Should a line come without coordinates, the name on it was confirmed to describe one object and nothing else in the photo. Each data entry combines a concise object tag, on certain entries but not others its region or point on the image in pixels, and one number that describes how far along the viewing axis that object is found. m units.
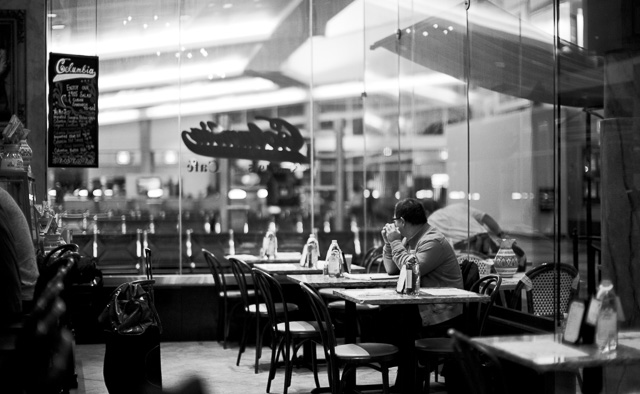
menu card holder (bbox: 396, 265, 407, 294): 5.66
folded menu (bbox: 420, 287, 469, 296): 5.58
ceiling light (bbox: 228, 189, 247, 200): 10.58
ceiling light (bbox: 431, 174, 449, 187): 9.94
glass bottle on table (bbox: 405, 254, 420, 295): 5.62
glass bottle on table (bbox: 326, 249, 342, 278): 7.08
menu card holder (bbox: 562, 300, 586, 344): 3.71
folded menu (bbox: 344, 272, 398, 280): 6.84
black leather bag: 5.89
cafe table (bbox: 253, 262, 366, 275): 7.94
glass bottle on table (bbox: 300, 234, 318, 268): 8.38
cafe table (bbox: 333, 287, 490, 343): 5.34
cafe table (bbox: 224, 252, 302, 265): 9.26
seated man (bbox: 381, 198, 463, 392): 5.80
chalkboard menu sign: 9.20
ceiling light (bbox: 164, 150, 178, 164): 10.02
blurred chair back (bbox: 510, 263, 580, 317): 5.16
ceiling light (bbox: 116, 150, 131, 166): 9.80
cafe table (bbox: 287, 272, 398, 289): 6.61
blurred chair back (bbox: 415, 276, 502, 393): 5.71
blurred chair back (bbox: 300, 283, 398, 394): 5.41
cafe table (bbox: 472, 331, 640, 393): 3.35
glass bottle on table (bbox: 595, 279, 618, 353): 3.60
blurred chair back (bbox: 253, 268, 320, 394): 6.57
